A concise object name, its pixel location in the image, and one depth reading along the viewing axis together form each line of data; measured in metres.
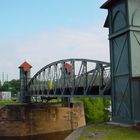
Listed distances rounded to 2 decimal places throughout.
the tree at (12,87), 133.38
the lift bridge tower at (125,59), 18.09
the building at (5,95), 90.69
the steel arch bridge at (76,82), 25.20
